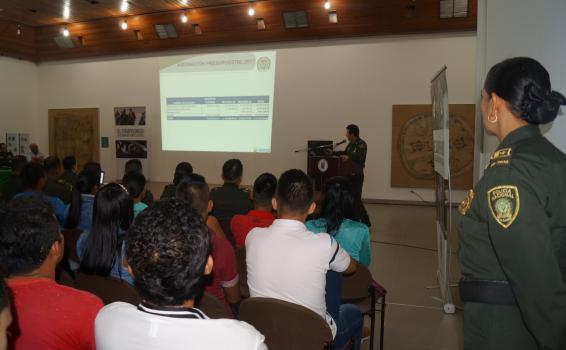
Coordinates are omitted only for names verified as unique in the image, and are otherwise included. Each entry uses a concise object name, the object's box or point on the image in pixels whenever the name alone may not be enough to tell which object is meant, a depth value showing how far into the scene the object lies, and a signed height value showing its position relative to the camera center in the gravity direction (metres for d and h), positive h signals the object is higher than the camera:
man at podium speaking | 6.42 -0.08
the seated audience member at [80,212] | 3.04 -0.48
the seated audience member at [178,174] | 3.74 -0.26
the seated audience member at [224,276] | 2.00 -0.63
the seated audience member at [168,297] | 0.89 -0.34
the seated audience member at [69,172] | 4.77 -0.31
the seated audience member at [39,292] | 1.19 -0.43
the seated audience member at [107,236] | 1.95 -0.44
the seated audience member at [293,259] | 1.72 -0.46
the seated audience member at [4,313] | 0.87 -0.35
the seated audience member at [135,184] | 2.98 -0.27
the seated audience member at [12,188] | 4.37 -0.45
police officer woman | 1.20 -0.23
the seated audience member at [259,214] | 2.82 -0.46
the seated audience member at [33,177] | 3.63 -0.27
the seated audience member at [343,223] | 2.36 -0.43
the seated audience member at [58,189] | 4.05 -0.42
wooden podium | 7.35 -0.36
